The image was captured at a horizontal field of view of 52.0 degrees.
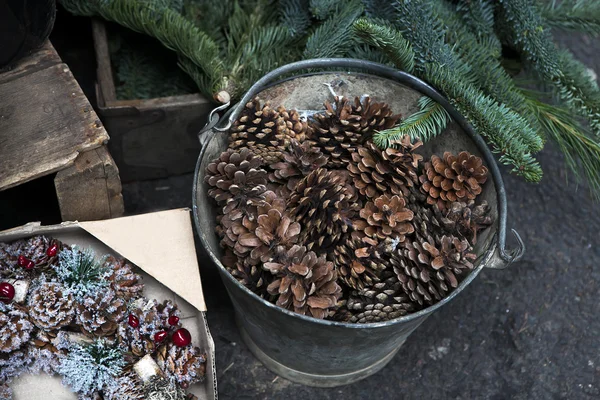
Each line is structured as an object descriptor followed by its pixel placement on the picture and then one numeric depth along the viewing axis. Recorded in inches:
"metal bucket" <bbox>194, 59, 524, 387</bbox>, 48.6
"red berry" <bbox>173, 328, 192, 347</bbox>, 50.4
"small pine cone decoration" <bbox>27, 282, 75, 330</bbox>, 48.0
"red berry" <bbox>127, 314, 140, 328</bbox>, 49.9
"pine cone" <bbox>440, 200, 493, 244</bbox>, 51.5
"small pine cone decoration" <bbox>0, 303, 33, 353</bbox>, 46.8
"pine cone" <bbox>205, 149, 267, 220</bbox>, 50.8
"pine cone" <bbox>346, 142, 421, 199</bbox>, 52.8
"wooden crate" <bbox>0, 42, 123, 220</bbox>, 52.8
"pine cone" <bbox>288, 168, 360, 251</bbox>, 50.9
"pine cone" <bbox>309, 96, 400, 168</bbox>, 54.2
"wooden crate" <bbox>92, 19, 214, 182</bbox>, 63.9
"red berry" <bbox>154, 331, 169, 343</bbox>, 49.9
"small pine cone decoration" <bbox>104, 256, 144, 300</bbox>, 51.4
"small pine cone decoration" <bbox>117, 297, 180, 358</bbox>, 49.7
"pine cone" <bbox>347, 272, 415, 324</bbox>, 50.1
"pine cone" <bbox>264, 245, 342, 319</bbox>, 47.4
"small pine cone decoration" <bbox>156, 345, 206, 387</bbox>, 49.3
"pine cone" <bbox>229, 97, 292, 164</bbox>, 54.1
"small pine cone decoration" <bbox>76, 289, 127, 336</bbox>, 49.1
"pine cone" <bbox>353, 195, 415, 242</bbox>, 50.8
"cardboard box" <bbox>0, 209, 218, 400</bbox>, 49.4
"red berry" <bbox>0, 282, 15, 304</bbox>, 47.6
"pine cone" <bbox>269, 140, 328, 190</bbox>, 53.2
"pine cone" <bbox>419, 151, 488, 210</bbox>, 52.6
